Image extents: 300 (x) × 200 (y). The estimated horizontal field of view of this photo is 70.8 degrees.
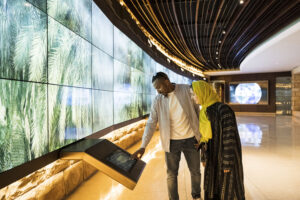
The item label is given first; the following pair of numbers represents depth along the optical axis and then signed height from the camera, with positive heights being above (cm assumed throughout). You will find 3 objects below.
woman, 185 -45
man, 219 -28
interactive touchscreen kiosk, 176 -58
